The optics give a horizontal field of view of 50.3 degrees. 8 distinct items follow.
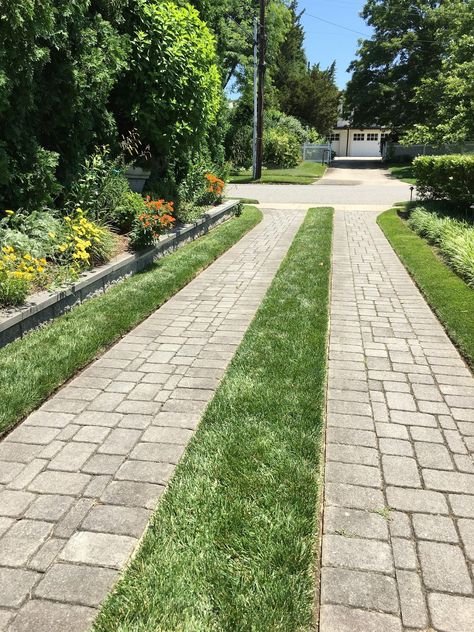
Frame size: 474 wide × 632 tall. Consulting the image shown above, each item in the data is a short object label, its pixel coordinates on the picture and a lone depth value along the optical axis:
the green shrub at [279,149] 33.91
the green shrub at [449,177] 11.49
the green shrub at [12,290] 4.70
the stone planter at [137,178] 10.55
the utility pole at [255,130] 25.77
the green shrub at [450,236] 7.31
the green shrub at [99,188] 7.23
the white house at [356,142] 69.31
